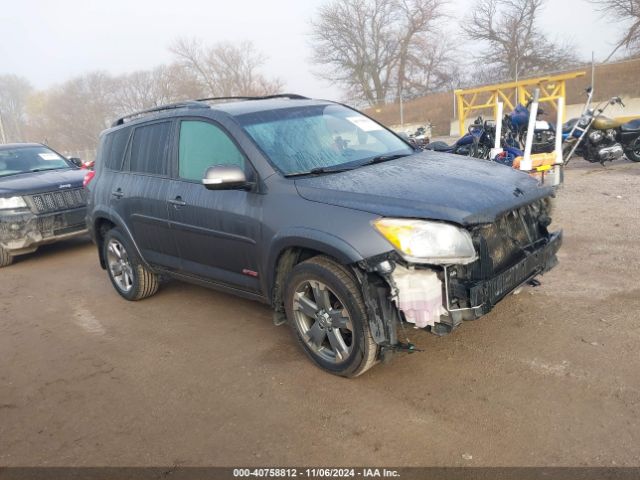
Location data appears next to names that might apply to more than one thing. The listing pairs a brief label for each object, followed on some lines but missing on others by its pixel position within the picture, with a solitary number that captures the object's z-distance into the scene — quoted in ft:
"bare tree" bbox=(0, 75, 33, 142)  238.27
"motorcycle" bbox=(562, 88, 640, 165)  36.35
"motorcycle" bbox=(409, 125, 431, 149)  56.54
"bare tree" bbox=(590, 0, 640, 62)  98.22
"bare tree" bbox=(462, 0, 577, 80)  119.75
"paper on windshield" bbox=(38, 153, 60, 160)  29.77
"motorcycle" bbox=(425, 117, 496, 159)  32.94
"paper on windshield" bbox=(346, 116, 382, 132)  15.02
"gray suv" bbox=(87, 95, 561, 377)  9.97
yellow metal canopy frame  30.81
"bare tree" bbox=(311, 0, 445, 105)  145.89
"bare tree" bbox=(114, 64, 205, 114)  178.09
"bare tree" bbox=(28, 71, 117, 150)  198.70
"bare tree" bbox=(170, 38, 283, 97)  179.53
